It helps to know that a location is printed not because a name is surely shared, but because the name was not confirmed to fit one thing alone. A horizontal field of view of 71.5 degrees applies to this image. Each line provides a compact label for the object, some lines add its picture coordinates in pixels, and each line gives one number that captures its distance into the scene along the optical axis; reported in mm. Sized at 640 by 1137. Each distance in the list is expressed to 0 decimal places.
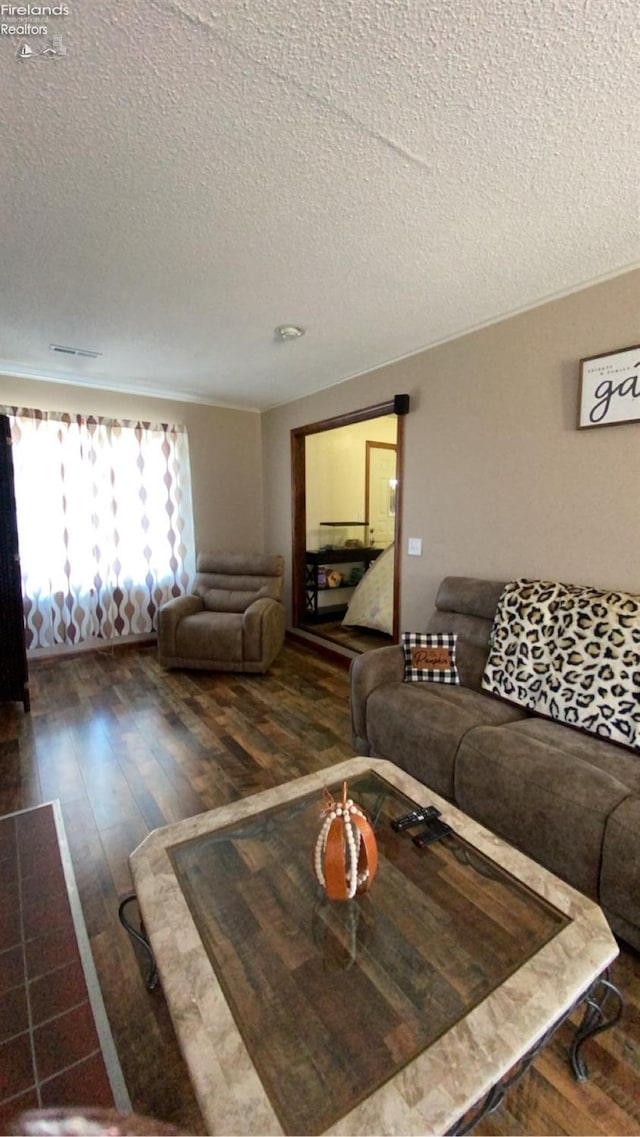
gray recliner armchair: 3547
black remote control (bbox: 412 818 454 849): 1232
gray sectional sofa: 1357
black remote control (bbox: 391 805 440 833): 1292
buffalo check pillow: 2316
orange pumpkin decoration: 1052
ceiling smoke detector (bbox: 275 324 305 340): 2672
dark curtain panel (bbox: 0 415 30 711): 2754
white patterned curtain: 3652
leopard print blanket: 1751
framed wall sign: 1989
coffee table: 710
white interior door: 5465
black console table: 4828
